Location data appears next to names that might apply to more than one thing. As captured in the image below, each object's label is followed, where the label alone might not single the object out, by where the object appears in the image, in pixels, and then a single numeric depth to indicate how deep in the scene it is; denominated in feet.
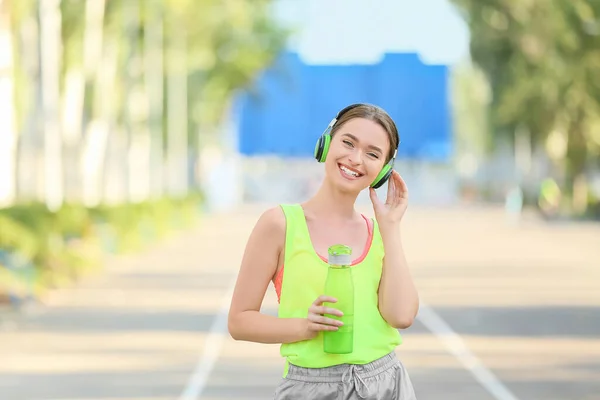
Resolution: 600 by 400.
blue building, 375.66
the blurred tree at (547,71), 194.39
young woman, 17.26
